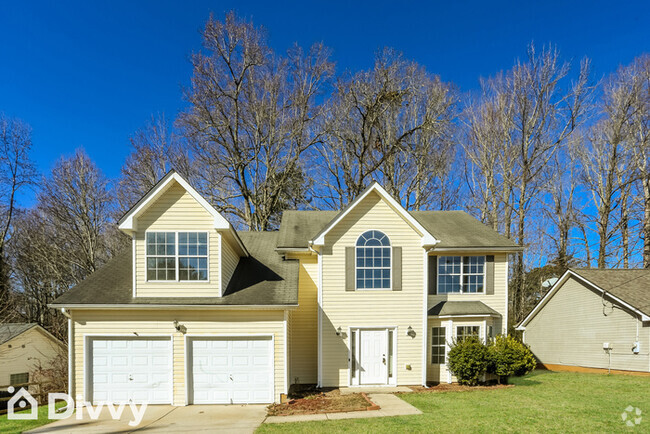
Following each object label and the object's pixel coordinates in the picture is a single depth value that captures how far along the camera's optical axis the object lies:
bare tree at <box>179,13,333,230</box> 22.50
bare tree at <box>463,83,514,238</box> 24.94
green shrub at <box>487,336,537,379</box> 12.24
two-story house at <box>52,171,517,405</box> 10.77
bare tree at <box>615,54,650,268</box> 23.12
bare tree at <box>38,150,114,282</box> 23.69
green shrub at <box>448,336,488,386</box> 12.13
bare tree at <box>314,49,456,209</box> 25.25
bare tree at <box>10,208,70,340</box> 23.94
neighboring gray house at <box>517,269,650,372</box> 15.21
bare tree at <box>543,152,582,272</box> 25.92
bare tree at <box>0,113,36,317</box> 23.86
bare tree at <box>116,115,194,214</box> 24.97
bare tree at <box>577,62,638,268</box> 23.78
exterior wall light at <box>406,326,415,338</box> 12.47
